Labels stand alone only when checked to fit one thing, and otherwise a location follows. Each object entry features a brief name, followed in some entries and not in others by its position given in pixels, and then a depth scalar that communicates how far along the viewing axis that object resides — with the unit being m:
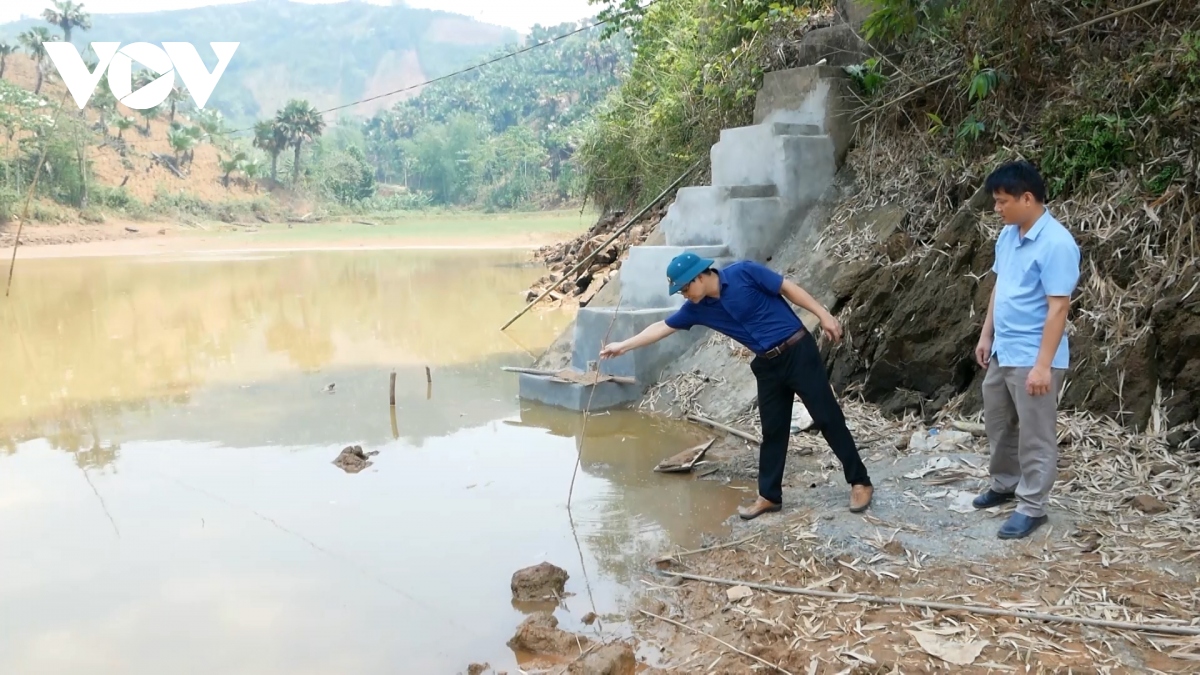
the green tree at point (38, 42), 49.59
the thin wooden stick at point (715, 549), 4.31
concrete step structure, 7.52
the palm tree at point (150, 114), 54.88
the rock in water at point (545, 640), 3.60
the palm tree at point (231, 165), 50.50
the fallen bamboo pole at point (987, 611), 3.00
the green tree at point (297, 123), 52.88
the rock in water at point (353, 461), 6.05
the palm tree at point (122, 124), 48.78
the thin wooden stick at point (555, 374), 7.38
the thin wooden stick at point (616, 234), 10.65
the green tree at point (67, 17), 56.62
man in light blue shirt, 3.53
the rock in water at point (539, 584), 4.05
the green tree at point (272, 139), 53.41
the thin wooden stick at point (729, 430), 6.04
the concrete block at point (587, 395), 7.36
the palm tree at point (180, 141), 49.56
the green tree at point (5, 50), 51.94
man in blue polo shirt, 4.32
